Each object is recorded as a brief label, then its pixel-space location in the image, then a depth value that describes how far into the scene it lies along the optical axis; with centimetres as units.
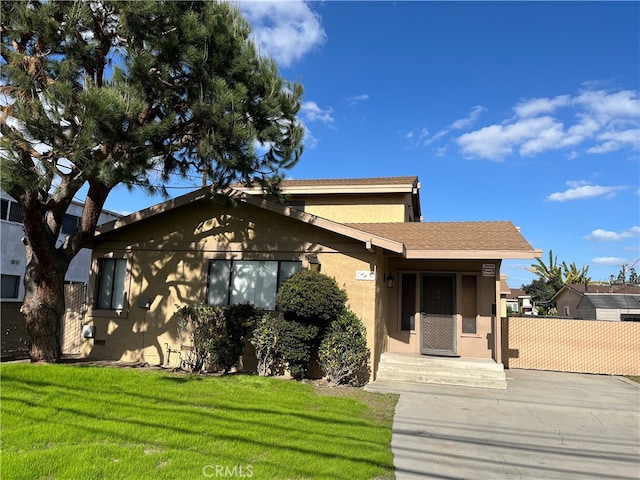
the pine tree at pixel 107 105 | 713
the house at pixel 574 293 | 3283
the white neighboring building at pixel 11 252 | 1792
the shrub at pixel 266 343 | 912
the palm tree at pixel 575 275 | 4862
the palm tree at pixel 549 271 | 5068
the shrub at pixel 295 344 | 892
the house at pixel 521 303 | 5356
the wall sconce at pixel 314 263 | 984
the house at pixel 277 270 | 988
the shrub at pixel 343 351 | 881
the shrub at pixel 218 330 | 928
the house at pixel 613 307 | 2705
